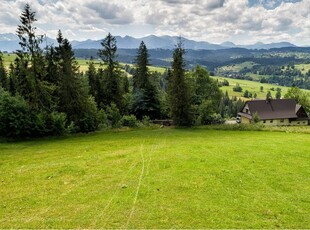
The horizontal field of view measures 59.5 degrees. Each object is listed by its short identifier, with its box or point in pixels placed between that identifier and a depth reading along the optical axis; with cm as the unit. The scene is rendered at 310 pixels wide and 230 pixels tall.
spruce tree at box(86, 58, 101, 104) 5607
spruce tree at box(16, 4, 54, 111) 3625
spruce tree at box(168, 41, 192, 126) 4491
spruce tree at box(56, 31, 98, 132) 4225
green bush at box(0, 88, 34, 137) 3494
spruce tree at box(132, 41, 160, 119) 5619
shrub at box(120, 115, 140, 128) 4552
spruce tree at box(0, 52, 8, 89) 6848
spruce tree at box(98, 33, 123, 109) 5178
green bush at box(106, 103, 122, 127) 4738
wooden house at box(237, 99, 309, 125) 7544
